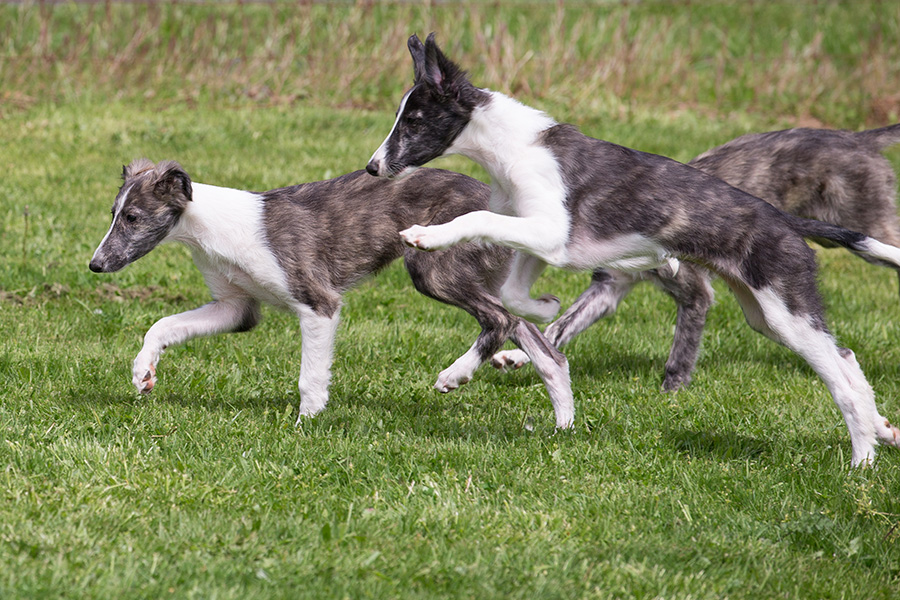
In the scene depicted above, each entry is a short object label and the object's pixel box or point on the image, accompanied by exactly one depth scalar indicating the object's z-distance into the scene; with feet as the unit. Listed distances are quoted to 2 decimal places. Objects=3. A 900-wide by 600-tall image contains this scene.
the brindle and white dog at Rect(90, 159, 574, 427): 37.19
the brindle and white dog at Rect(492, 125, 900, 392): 45.21
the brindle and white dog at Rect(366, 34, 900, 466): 33.30
